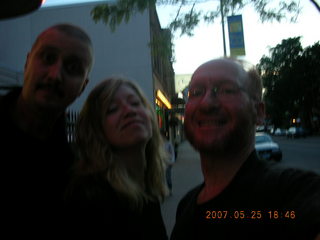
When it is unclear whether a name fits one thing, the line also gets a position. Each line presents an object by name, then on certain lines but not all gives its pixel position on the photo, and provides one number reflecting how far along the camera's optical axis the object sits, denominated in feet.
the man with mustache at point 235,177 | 2.91
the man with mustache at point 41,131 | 4.07
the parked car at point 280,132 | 181.57
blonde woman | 4.48
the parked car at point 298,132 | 137.90
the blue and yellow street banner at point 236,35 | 15.30
